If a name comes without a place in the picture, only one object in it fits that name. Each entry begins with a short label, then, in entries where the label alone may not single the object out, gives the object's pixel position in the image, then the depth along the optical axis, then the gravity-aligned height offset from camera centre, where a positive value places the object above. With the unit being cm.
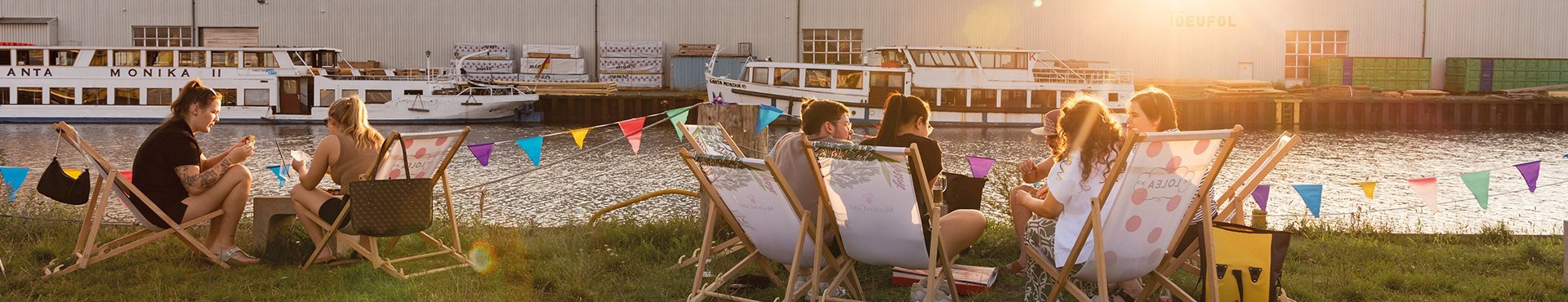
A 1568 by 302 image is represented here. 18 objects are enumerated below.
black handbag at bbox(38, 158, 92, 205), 630 -54
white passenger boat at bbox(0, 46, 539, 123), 3444 -39
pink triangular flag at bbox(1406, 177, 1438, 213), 819 -65
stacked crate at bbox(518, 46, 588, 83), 3791 +28
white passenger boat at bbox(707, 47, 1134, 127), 3300 -20
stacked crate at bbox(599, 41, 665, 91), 3791 +33
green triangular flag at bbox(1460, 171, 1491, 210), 791 -60
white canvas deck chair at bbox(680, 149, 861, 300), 498 -52
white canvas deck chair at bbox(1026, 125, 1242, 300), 446 -42
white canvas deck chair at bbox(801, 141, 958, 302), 473 -47
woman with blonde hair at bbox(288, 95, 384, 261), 630 -40
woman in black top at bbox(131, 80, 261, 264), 634 -45
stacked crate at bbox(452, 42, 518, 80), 3781 +22
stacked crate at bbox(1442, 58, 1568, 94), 3806 +21
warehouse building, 3800 +138
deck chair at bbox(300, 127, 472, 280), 606 -40
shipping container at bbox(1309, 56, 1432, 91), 3775 +21
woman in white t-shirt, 494 -34
